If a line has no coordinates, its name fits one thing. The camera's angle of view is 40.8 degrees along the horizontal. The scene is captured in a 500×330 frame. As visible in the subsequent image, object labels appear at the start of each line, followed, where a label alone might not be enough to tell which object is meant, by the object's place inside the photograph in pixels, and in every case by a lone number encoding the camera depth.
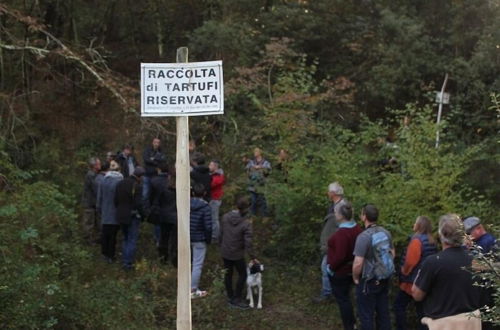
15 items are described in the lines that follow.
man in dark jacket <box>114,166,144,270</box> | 10.44
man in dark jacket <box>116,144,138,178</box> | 13.12
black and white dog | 9.05
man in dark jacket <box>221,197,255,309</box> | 8.89
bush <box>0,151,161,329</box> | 6.75
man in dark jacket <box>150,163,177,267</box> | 10.42
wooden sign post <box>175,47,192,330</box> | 4.89
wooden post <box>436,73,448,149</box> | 15.01
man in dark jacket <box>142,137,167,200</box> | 11.29
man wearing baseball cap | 7.00
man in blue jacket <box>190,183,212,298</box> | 9.23
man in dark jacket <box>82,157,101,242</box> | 11.74
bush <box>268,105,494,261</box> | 8.89
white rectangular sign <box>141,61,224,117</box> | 4.86
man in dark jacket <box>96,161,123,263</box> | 10.60
